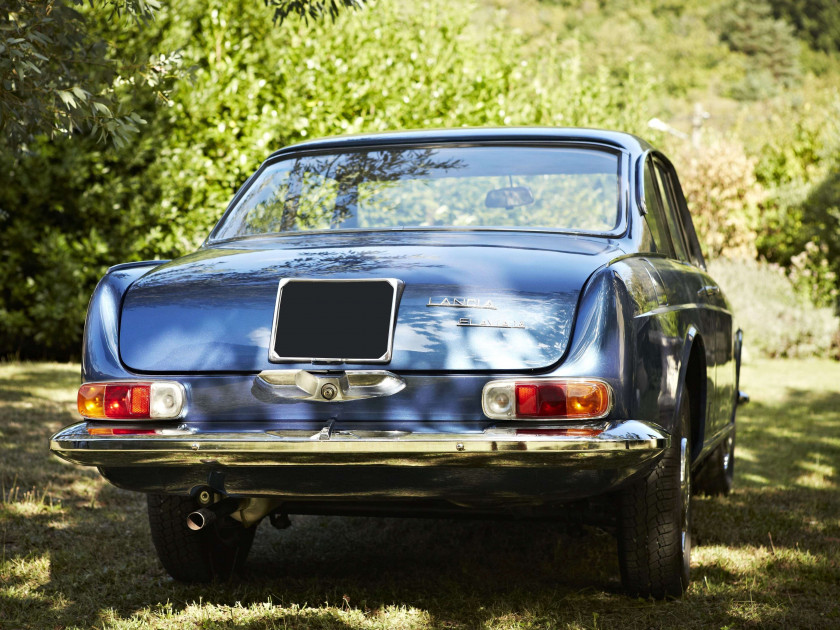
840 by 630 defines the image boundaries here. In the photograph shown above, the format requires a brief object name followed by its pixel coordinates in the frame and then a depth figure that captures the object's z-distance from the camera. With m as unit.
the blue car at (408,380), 2.89
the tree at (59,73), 4.46
